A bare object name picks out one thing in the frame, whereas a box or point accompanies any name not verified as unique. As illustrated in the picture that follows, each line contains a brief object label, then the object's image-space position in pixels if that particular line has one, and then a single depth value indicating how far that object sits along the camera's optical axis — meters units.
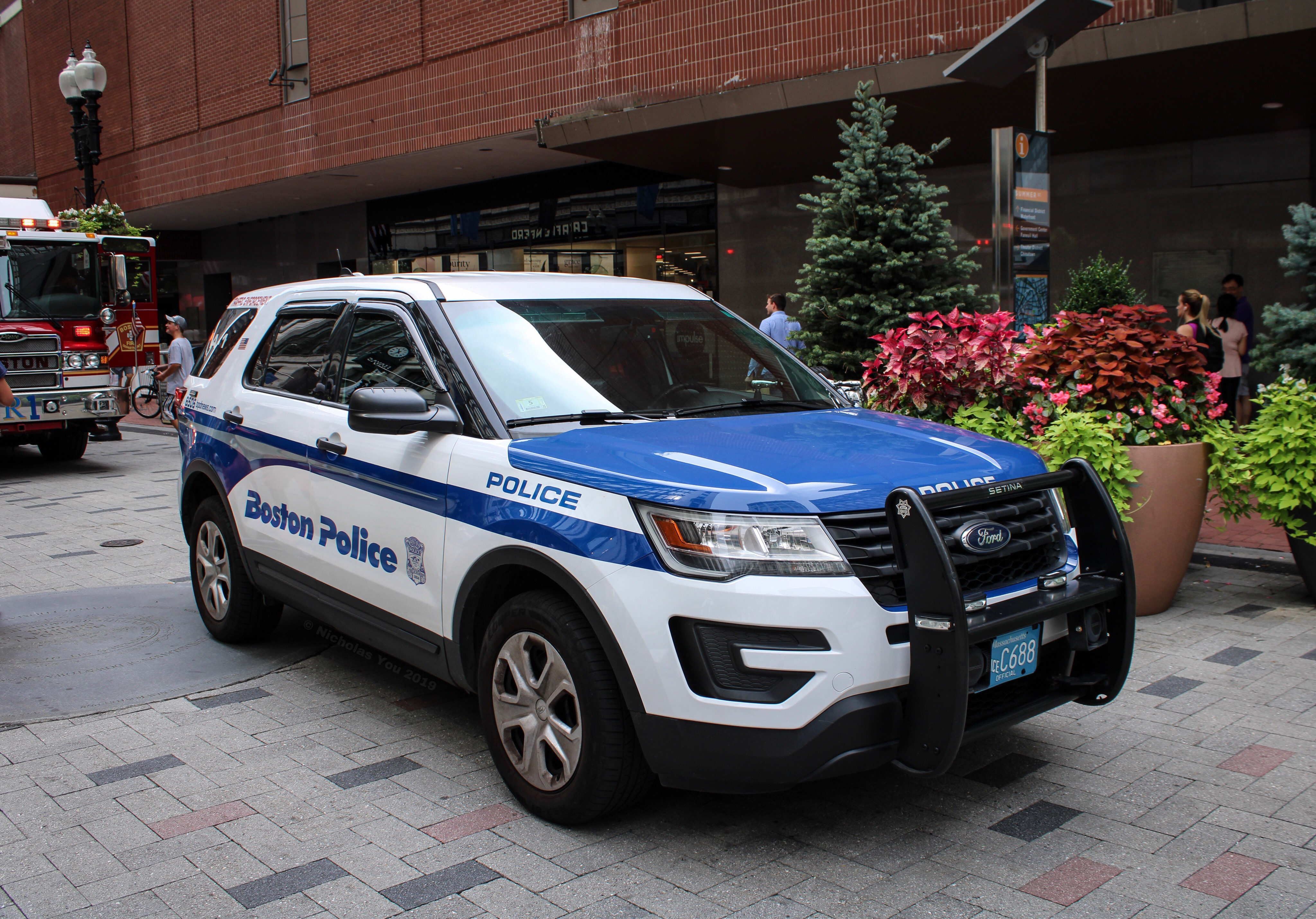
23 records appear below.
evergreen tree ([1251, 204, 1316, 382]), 6.78
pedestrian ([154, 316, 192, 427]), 20.02
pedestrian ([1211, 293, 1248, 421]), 12.90
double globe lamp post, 17.92
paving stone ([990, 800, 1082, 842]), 3.69
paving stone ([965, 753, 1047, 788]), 4.12
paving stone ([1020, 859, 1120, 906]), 3.27
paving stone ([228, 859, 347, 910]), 3.34
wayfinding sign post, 8.23
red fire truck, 13.66
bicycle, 21.25
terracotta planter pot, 6.18
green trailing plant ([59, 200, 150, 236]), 17.56
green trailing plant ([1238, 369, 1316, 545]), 6.02
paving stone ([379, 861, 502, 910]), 3.31
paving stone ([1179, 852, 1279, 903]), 3.28
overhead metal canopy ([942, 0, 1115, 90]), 8.16
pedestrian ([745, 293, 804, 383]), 14.89
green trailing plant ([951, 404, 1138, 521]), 6.03
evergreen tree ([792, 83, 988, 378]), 9.96
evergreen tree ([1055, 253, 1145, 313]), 11.69
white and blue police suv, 3.21
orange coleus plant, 6.34
